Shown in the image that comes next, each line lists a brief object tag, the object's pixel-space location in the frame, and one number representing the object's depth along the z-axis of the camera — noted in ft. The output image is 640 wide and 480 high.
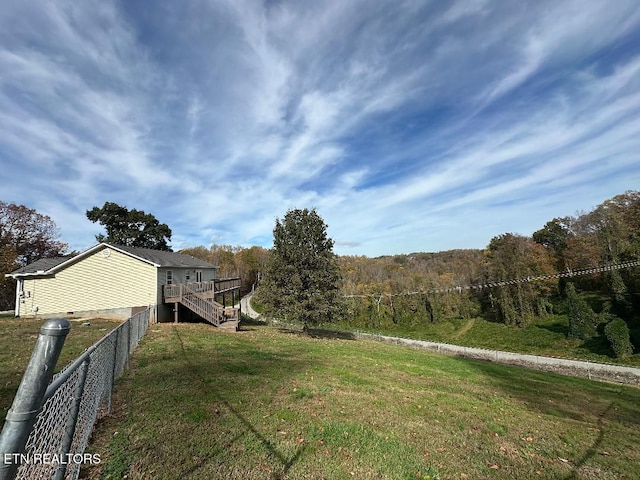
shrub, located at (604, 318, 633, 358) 62.42
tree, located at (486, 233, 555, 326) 100.27
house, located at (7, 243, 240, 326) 63.05
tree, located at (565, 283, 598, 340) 77.20
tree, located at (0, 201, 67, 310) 91.66
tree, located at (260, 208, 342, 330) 58.54
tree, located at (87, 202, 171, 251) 134.21
